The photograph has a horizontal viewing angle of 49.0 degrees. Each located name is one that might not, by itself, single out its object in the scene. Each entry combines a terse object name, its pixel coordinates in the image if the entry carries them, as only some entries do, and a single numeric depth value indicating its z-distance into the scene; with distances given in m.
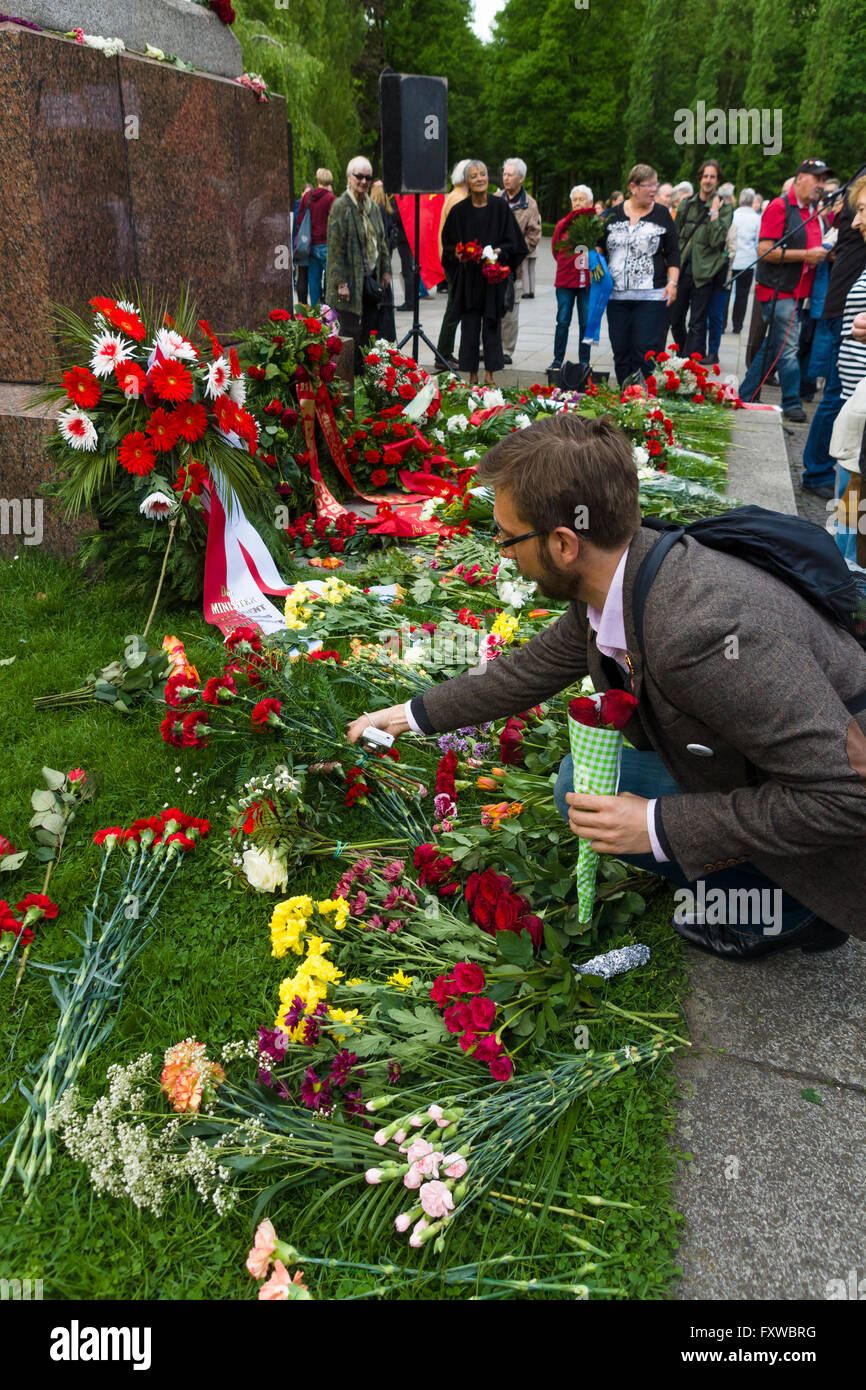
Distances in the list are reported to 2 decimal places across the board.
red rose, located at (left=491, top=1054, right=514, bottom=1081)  1.91
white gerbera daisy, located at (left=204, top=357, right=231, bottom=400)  4.12
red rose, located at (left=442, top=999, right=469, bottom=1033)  1.94
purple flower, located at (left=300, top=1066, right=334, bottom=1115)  1.90
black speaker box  8.53
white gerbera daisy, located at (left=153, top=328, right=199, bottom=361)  3.98
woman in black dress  8.80
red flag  12.46
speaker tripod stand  9.54
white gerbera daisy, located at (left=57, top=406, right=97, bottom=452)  3.94
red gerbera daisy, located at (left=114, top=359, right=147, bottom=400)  3.92
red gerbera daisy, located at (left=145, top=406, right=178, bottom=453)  4.02
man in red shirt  8.33
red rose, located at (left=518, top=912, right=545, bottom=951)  2.18
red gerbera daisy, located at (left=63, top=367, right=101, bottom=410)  3.90
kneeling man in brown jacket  1.68
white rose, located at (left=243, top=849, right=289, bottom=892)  2.51
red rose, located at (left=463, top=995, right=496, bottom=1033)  1.92
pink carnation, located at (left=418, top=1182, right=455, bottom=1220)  1.68
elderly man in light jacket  10.21
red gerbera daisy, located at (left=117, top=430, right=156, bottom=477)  3.94
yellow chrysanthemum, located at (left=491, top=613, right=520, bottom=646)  3.65
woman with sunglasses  8.34
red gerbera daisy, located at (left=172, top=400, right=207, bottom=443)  4.07
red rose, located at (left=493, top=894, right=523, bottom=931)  2.17
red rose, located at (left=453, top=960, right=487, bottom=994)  1.96
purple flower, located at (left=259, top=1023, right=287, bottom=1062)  1.99
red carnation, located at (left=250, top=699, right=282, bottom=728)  2.66
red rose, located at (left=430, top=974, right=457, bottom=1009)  2.00
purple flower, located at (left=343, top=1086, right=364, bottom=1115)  1.93
